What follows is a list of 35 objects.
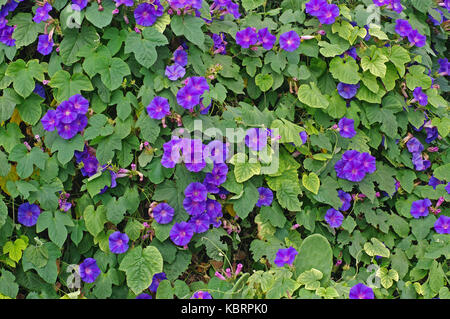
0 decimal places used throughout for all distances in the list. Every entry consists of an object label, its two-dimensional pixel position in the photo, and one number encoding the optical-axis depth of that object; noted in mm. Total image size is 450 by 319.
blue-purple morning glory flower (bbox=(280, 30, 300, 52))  2834
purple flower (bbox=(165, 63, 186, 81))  2627
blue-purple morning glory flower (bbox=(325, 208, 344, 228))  2854
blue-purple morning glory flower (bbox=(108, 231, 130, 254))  2586
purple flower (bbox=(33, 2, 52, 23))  2580
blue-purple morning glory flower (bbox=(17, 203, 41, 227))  2615
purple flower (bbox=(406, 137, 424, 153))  3082
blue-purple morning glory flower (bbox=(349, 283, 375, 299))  2498
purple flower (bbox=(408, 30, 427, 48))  3023
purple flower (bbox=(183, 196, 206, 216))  2609
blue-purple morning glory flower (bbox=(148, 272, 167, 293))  2648
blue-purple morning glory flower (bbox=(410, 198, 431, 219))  3018
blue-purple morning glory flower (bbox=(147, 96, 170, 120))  2557
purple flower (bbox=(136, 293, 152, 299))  2605
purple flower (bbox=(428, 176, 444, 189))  3152
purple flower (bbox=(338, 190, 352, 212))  2916
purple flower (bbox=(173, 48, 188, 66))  2666
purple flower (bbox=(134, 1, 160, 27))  2576
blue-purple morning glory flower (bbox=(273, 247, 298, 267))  2633
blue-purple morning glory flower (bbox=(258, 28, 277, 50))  2865
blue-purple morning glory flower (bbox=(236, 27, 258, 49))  2861
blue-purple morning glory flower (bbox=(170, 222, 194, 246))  2592
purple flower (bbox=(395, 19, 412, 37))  3004
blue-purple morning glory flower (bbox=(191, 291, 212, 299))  2521
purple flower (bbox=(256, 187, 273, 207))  2779
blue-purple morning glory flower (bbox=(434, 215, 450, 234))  2951
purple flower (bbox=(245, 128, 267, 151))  2689
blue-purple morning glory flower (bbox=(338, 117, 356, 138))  2906
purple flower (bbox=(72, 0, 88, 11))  2553
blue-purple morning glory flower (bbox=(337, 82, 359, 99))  2936
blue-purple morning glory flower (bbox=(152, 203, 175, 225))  2594
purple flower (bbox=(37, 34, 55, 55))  2613
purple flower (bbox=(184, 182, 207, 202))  2573
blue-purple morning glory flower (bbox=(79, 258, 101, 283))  2619
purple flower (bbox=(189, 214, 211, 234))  2635
